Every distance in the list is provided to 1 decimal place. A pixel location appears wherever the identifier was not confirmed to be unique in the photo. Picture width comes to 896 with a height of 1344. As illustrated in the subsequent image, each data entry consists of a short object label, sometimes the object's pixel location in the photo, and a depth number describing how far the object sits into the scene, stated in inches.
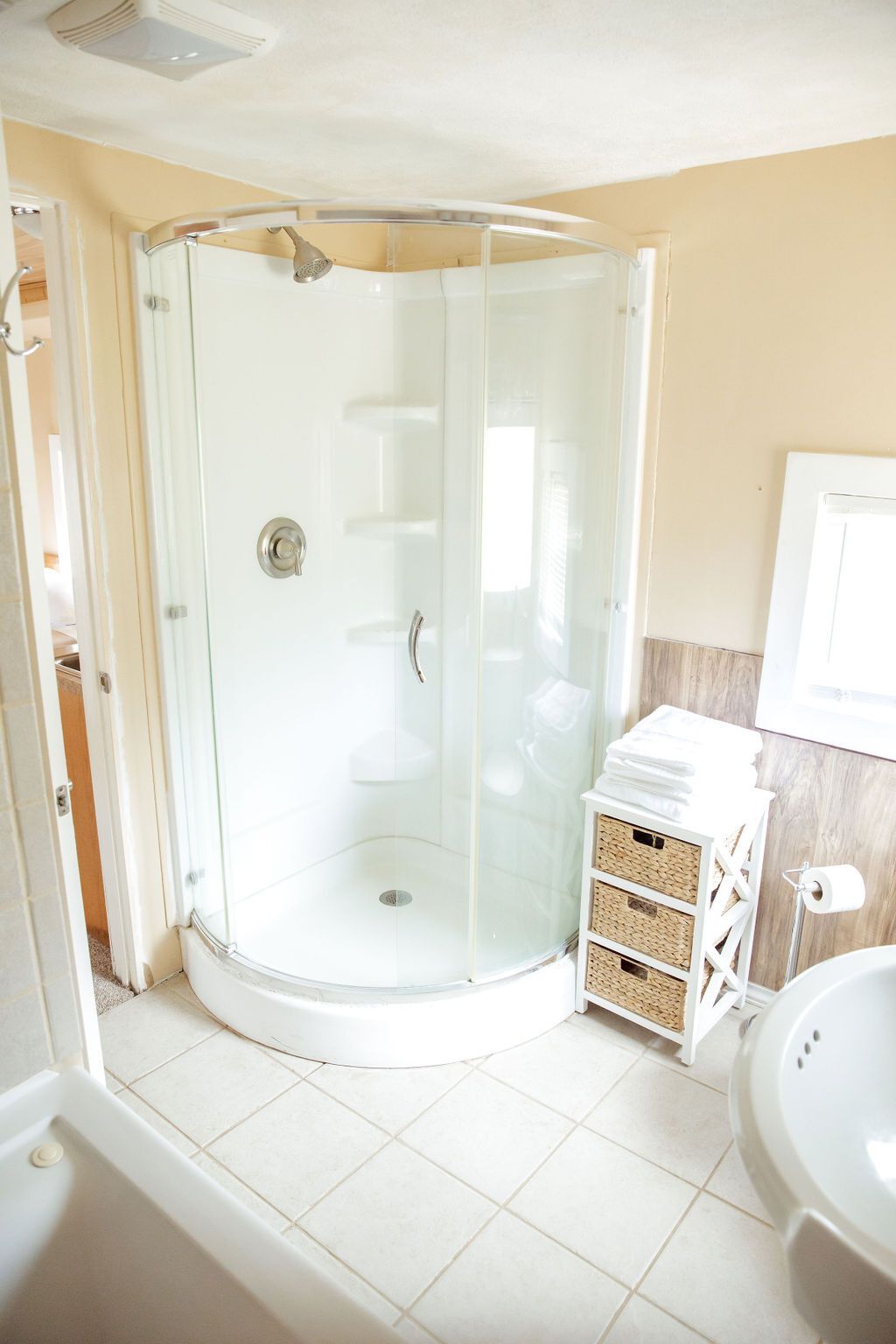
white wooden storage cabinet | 85.7
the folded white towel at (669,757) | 86.2
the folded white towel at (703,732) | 89.4
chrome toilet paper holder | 83.6
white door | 56.7
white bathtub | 45.7
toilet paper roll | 80.5
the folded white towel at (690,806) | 85.2
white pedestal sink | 42.4
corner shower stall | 83.9
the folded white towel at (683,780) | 85.7
